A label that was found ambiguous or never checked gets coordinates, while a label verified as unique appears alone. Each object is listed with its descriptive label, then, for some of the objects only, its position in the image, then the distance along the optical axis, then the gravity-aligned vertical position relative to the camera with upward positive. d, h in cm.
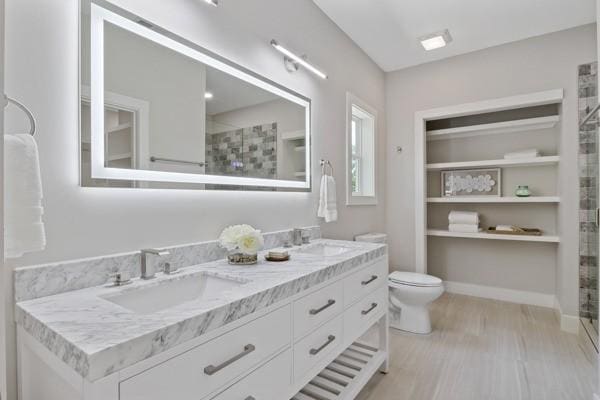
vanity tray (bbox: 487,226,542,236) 310 -31
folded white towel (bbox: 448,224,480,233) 334 -29
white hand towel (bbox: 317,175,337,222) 230 +1
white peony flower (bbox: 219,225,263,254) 139 -17
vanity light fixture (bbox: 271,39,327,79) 195 +93
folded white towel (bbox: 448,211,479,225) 336 -18
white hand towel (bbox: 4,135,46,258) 78 +1
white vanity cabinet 70 -45
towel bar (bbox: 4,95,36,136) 80 +22
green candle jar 313 +8
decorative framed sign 344 +20
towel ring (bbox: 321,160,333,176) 245 +28
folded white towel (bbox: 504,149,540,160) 309 +46
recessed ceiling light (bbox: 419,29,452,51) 274 +142
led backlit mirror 113 +39
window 317 +50
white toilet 252 -81
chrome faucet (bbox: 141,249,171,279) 118 -23
